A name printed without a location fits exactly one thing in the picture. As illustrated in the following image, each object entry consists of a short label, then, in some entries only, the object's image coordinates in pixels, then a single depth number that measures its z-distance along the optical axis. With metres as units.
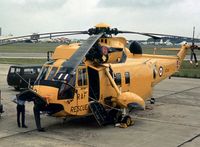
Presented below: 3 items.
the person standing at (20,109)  12.56
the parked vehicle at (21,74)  22.80
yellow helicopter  12.14
